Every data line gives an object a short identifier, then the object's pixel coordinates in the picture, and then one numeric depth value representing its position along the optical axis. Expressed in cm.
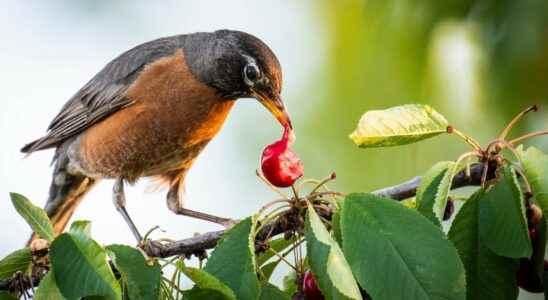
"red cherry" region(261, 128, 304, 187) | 422
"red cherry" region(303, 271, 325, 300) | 415
